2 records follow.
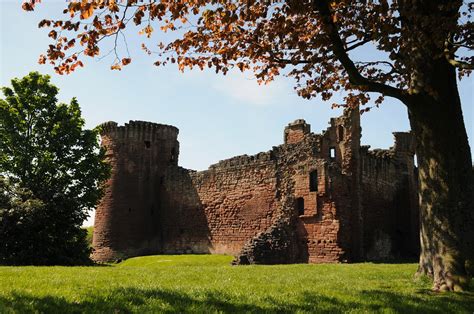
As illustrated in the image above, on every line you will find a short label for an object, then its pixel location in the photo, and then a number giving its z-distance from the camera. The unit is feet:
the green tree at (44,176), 68.13
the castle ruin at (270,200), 75.15
